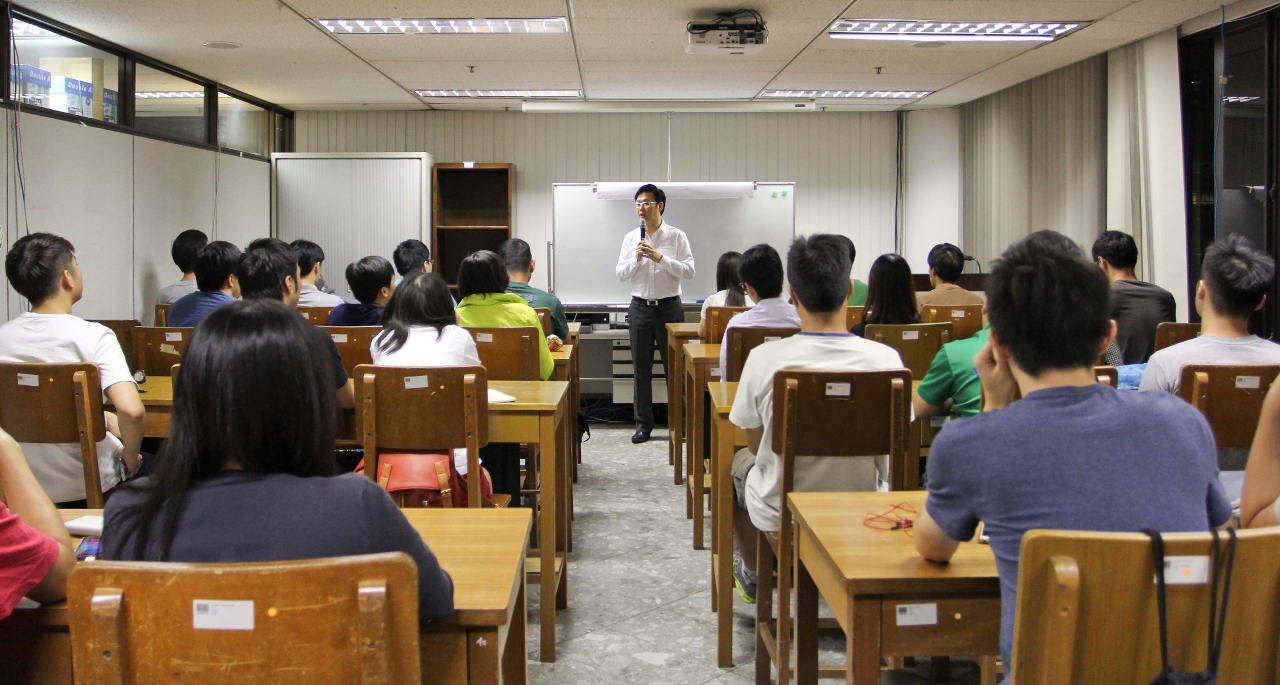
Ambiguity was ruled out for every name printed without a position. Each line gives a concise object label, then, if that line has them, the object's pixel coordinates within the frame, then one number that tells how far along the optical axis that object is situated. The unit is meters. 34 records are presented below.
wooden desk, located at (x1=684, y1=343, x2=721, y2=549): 3.69
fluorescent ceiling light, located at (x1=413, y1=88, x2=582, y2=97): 7.15
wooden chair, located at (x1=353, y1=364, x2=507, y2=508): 2.43
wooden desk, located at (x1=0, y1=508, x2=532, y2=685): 1.25
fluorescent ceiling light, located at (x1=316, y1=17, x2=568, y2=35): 4.87
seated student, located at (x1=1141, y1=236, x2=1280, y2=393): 2.25
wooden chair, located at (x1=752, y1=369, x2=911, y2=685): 2.17
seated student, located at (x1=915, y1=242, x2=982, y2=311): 4.84
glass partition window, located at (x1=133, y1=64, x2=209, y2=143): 5.74
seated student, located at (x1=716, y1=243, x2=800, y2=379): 3.71
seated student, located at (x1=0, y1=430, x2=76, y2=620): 1.16
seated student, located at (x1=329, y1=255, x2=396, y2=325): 3.95
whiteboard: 7.58
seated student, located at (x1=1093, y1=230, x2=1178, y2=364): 3.79
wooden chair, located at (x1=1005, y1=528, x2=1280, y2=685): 1.06
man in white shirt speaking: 5.84
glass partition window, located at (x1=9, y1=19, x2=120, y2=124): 4.58
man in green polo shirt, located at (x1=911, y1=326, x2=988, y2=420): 2.49
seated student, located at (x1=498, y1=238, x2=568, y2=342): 4.98
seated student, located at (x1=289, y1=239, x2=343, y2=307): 5.05
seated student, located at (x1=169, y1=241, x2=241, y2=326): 3.77
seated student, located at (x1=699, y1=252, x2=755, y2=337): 5.17
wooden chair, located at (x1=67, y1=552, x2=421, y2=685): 0.99
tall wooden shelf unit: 8.05
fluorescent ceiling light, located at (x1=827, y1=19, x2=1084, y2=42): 4.94
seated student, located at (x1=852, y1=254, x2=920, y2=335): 3.73
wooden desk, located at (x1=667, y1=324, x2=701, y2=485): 5.01
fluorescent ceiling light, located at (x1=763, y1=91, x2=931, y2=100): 7.18
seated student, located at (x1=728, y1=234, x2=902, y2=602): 2.32
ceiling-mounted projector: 4.67
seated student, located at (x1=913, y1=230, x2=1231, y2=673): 1.19
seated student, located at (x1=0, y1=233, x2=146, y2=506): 2.71
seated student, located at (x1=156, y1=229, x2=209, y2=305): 5.29
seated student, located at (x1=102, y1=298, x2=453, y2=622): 1.12
